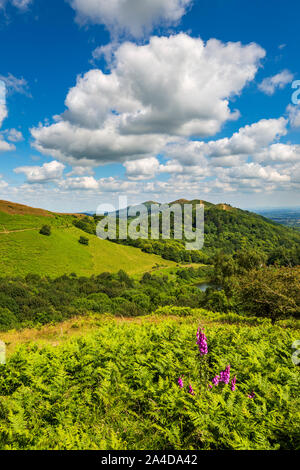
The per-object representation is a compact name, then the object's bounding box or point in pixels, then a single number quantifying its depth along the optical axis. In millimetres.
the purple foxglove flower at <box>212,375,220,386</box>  4288
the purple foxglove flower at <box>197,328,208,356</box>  4266
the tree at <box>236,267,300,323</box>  11844
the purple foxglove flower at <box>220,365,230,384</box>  4116
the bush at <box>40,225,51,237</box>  80500
